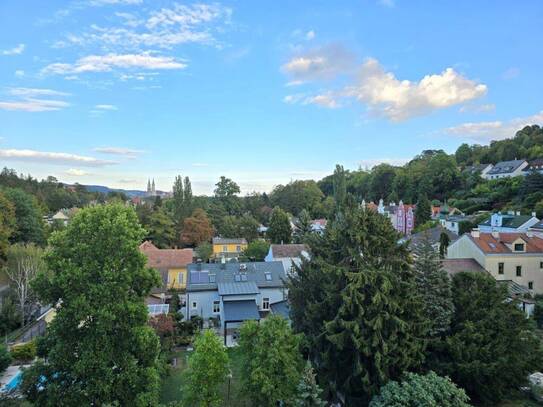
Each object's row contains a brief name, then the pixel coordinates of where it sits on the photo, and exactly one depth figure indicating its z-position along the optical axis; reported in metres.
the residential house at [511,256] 30.19
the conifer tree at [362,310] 14.31
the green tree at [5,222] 34.69
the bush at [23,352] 21.64
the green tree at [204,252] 45.97
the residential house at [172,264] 37.38
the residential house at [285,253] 36.38
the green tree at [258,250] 43.47
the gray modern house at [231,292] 25.72
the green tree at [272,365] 13.24
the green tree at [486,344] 15.47
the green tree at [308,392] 12.42
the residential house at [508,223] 42.75
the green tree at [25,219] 41.94
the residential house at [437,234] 43.73
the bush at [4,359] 17.73
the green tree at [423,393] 12.63
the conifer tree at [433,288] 16.44
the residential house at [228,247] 51.62
